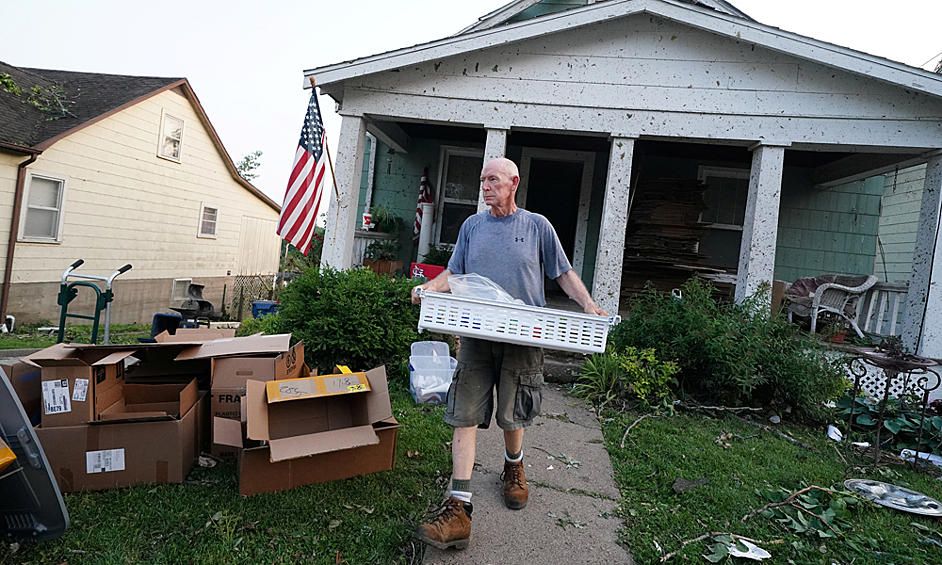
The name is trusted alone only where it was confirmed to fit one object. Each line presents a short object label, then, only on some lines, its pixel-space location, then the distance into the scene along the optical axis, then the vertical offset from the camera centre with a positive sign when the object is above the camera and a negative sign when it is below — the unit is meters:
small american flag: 8.47 +1.08
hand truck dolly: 5.25 -0.86
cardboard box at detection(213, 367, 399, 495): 2.51 -1.03
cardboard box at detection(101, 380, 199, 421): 2.85 -1.06
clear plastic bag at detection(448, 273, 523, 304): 2.37 -0.11
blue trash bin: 8.78 -1.19
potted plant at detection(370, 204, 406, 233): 8.29 +0.60
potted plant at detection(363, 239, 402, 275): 8.02 -0.06
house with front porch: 5.65 +2.20
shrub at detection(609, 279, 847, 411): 4.61 -0.55
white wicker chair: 6.95 +0.15
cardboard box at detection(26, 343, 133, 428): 2.52 -0.88
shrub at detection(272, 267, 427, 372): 4.69 -0.68
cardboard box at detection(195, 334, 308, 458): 3.08 -0.87
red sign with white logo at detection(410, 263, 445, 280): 7.19 -0.16
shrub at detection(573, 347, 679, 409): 4.76 -0.93
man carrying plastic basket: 2.41 -0.39
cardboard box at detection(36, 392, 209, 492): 2.52 -1.20
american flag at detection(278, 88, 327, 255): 5.71 +0.68
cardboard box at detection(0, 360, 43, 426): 2.62 -0.93
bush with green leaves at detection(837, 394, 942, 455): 4.37 -1.01
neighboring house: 9.88 +0.78
